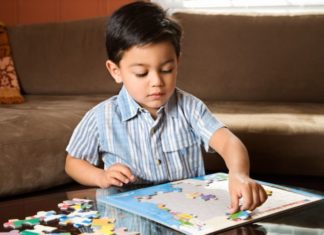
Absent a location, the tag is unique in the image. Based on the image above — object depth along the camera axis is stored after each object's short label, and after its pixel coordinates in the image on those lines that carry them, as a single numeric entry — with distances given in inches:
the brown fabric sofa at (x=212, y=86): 73.8
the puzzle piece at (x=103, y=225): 47.1
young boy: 58.1
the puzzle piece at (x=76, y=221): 48.1
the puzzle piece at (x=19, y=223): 48.3
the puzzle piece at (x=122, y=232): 46.7
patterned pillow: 95.8
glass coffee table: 47.5
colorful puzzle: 47.9
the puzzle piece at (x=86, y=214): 49.3
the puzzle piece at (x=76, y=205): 50.7
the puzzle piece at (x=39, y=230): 47.1
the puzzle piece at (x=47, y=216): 49.0
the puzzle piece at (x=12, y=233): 47.2
